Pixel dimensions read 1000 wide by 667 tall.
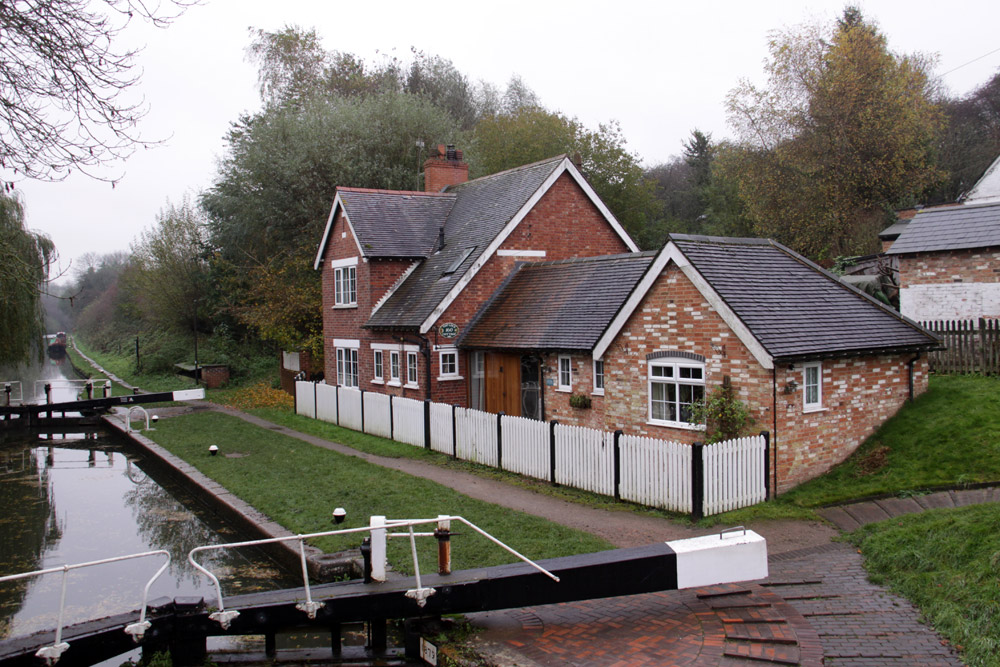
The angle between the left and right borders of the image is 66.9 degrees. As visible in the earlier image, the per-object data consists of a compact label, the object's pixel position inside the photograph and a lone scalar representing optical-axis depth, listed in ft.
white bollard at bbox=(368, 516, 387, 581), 24.84
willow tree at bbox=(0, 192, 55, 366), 80.12
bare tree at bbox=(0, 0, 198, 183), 26.37
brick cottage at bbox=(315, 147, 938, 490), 41.60
